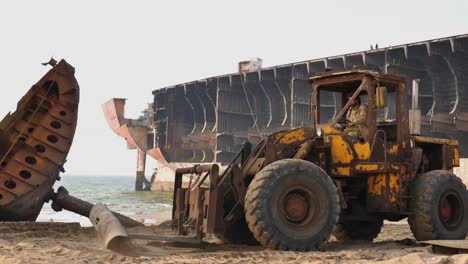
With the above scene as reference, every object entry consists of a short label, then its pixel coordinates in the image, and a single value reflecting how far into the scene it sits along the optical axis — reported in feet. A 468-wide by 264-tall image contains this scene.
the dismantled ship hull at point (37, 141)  32.27
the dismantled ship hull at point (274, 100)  93.30
